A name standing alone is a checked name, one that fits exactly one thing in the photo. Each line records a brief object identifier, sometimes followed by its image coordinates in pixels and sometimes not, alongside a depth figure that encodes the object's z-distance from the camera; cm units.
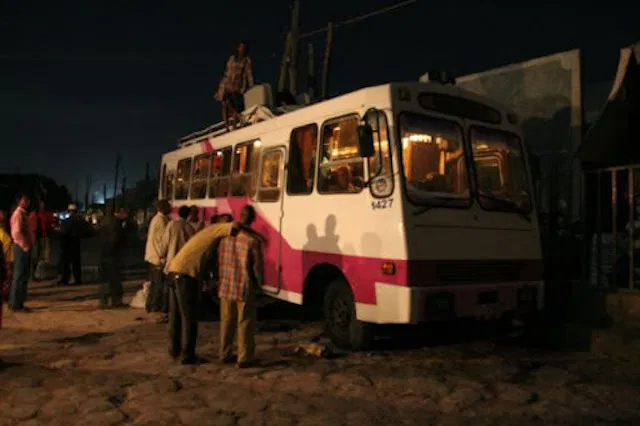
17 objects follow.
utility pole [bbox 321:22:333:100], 1673
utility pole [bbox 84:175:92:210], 9494
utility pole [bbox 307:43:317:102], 1816
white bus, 639
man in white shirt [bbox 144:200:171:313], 902
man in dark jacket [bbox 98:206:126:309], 1033
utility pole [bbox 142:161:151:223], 6855
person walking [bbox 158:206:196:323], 792
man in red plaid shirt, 625
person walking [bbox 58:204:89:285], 1320
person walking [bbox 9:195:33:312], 979
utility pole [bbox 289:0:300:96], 1652
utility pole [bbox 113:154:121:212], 7800
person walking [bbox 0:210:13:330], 670
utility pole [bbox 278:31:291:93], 1684
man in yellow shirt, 642
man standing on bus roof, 1251
